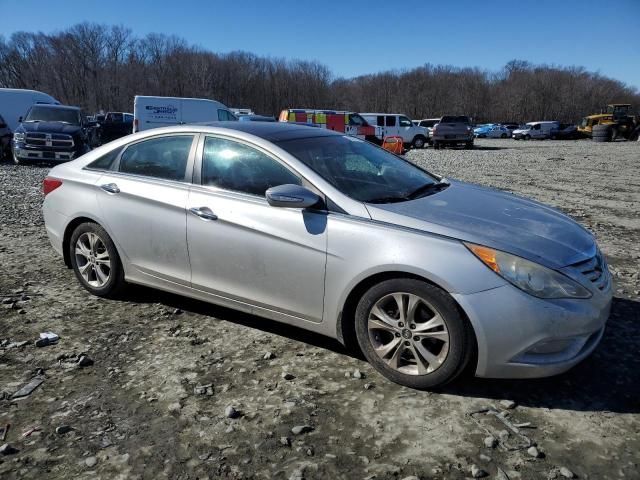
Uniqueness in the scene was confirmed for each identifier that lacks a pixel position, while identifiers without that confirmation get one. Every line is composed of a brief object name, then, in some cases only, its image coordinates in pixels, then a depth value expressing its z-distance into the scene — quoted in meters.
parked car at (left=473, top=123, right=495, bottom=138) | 52.47
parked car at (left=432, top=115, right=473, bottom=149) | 29.12
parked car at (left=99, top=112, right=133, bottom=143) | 27.50
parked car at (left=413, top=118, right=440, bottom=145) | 32.36
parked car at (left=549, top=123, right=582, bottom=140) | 47.31
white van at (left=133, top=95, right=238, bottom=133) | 19.73
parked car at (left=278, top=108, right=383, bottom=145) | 25.73
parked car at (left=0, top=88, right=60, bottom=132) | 18.64
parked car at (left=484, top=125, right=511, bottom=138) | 52.88
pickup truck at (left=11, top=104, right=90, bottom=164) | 14.37
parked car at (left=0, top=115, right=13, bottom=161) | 15.99
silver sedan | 2.70
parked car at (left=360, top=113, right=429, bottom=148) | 28.06
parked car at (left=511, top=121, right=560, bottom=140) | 47.75
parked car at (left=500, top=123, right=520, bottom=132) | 54.46
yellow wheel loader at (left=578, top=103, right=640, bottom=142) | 39.06
